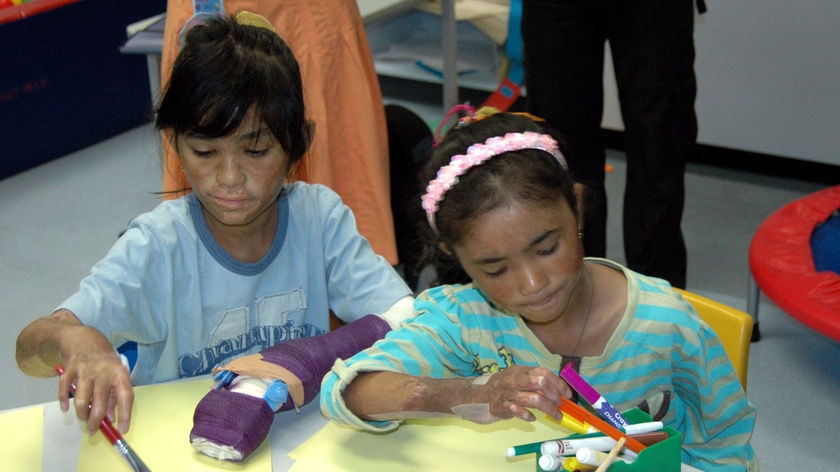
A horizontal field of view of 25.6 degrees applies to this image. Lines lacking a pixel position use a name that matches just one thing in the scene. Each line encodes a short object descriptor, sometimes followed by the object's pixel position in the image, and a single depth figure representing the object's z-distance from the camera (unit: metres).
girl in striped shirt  2.07
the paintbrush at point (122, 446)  1.99
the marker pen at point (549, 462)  1.84
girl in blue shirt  2.11
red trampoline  3.12
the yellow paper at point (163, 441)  2.05
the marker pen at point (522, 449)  1.90
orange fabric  3.00
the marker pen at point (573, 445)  1.85
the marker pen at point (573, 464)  1.83
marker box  1.83
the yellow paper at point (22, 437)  2.07
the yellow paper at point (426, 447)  2.04
